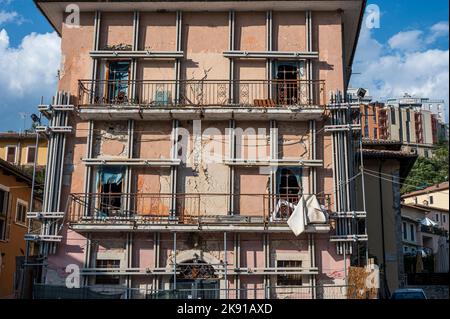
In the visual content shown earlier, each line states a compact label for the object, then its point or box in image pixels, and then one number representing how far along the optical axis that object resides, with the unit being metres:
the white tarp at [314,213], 20.23
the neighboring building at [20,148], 47.95
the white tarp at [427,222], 37.31
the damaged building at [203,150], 20.91
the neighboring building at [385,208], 27.30
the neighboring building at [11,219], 29.45
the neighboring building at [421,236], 38.19
